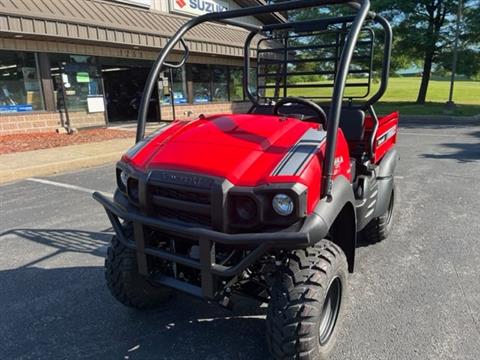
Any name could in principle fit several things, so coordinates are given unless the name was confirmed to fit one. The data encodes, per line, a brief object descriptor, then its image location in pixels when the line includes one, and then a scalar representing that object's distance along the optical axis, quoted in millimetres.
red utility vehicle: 1932
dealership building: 9805
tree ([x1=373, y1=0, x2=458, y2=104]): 18266
